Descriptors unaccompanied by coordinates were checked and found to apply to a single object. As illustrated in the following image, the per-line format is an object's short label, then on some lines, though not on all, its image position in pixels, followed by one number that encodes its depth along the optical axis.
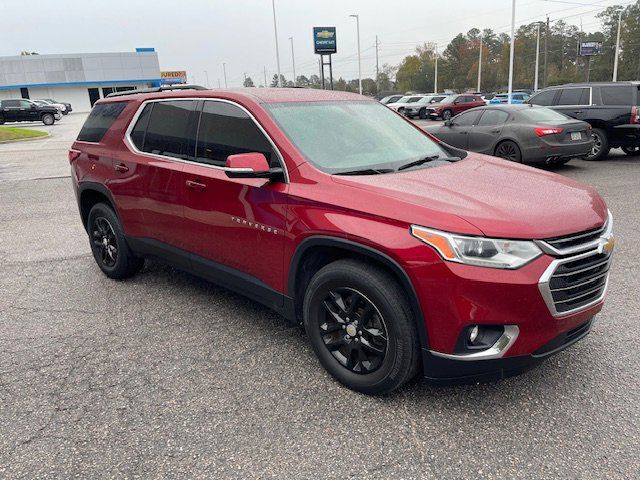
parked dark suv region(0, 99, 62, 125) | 34.75
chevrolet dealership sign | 54.24
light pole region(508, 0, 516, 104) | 30.00
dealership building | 69.38
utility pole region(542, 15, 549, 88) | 73.56
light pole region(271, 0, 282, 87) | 50.72
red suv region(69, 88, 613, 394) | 2.51
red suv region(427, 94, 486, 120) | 30.59
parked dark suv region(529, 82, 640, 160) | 11.49
